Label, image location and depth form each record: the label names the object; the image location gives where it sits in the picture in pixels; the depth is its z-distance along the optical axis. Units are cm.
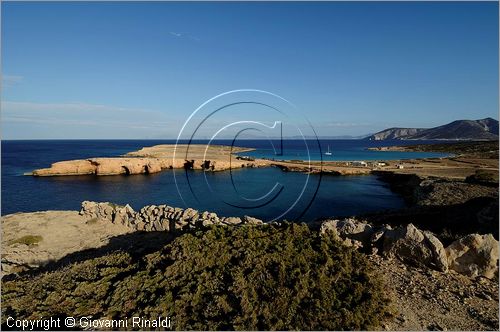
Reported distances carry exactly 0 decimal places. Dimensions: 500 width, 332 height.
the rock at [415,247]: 1099
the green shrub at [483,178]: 3597
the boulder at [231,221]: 1736
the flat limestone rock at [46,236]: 1636
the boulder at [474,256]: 1049
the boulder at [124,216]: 2178
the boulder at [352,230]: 1303
